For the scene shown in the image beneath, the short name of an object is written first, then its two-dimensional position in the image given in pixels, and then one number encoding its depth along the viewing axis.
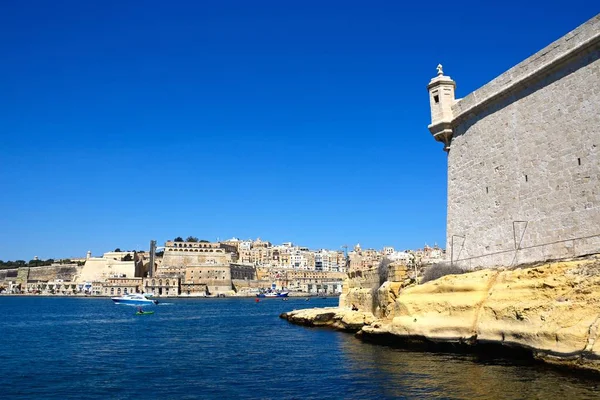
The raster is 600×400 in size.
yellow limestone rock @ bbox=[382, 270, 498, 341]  12.77
